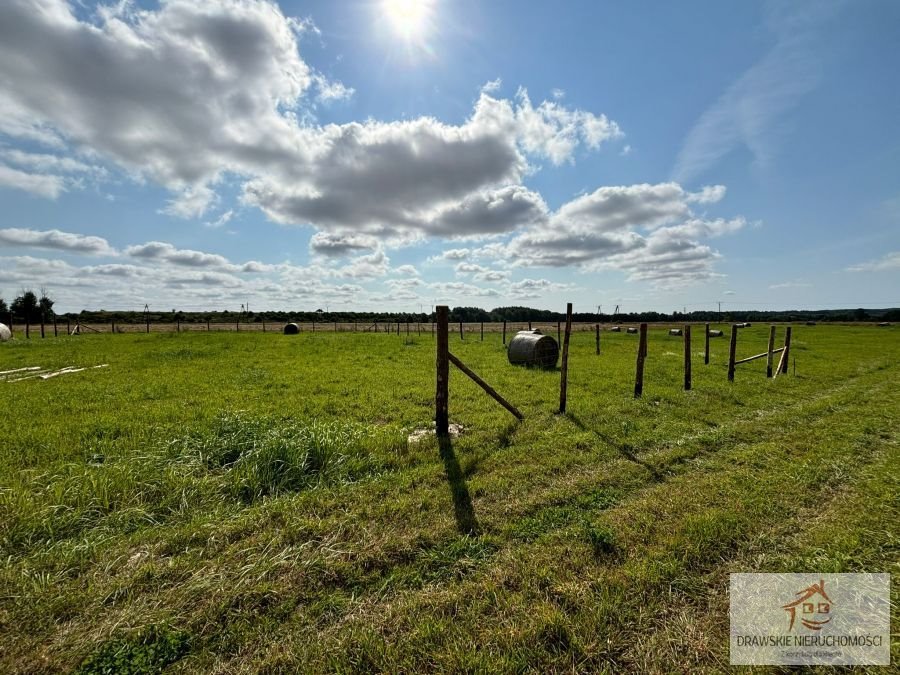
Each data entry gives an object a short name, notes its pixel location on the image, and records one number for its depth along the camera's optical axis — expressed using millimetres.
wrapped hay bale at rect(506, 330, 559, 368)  16203
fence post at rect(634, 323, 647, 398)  10516
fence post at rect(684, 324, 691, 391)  11931
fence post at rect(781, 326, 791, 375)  14942
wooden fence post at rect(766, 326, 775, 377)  14222
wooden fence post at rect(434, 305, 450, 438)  7168
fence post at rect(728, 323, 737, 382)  13138
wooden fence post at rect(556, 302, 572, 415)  8912
